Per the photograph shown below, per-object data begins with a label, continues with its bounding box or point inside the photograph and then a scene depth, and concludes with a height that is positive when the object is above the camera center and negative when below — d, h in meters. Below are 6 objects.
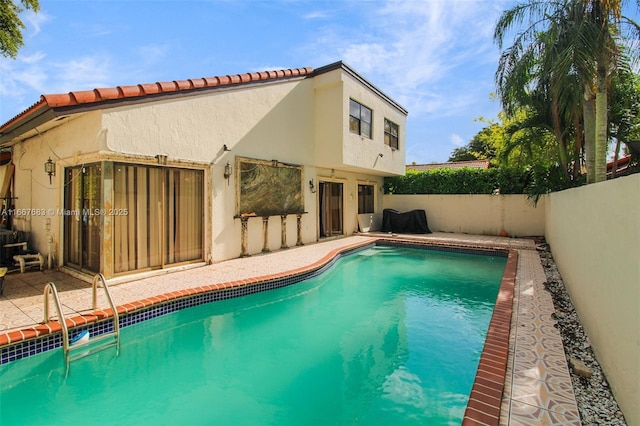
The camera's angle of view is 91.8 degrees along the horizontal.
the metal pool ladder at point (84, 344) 4.73 -2.14
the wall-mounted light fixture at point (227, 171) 10.37 +1.39
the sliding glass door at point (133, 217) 7.91 -0.09
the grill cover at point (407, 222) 19.00 -0.69
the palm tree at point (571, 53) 7.41 +4.21
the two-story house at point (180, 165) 7.77 +1.51
